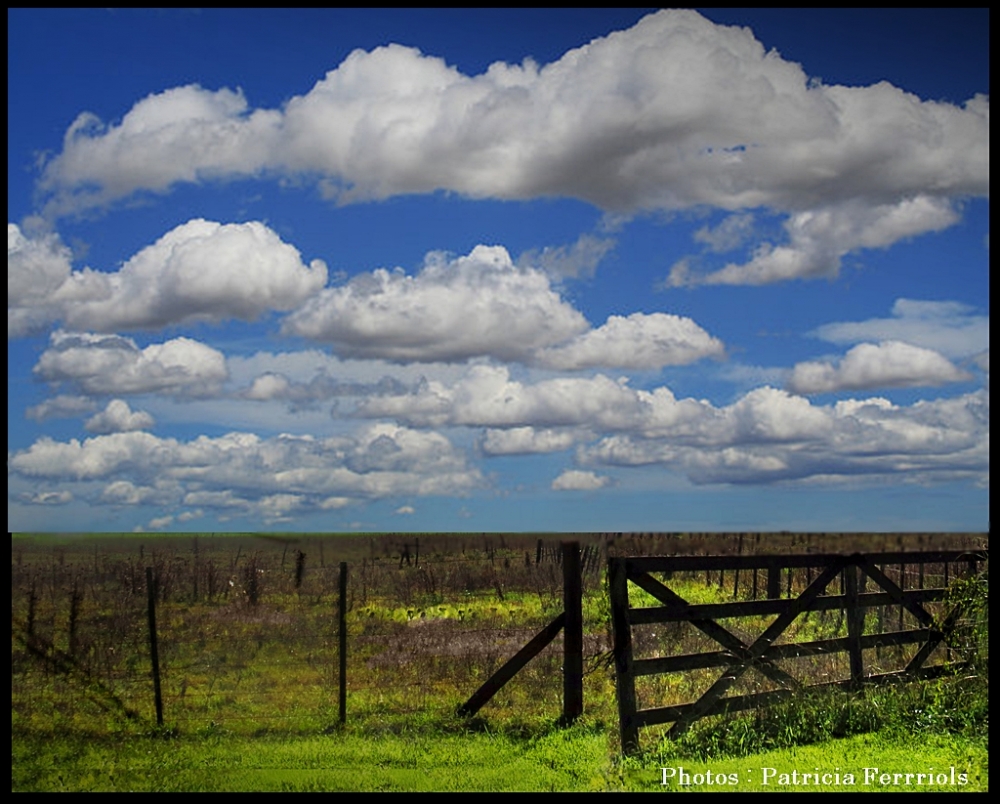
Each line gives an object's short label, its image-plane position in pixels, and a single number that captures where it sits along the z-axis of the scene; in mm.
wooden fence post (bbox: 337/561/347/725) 12344
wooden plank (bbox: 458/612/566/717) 11289
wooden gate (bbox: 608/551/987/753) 10289
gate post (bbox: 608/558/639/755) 10102
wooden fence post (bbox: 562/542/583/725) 11305
